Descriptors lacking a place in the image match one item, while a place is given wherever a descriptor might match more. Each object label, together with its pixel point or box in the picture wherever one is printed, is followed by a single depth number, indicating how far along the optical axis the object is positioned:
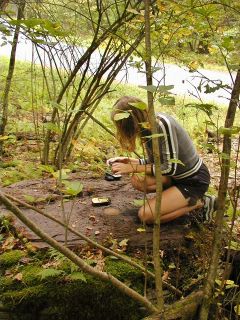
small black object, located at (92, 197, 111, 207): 3.64
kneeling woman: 2.91
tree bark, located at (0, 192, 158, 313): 1.57
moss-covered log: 2.19
